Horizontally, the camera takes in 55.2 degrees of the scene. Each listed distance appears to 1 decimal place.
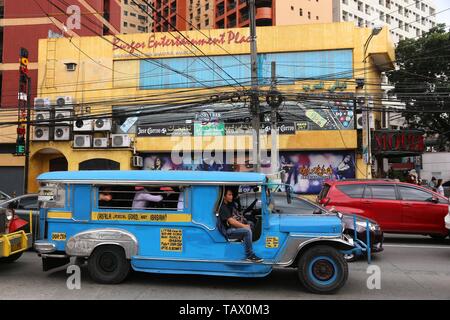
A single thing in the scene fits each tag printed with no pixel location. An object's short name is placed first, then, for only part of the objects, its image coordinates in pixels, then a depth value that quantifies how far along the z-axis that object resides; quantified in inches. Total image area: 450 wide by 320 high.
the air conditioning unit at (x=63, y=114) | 892.6
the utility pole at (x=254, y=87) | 603.8
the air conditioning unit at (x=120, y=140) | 874.8
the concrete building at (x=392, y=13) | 2657.5
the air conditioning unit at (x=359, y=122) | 815.7
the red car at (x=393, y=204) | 447.2
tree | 1334.4
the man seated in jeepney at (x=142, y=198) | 278.1
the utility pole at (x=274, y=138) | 621.6
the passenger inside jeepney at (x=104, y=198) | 283.0
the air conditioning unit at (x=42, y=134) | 903.1
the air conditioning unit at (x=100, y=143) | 882.8
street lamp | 799.1
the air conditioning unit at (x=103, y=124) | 882.8
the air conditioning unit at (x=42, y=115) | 909.2
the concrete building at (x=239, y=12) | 2076.8
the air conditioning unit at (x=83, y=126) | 888.9
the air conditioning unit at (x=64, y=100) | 899.2
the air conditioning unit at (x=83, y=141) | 888.3
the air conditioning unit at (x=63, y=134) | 898.1
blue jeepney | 262.5
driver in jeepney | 262.5
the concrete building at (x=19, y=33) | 1147.9
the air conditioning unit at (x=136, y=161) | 873.8
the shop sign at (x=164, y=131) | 884.6
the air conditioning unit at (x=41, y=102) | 907.2
